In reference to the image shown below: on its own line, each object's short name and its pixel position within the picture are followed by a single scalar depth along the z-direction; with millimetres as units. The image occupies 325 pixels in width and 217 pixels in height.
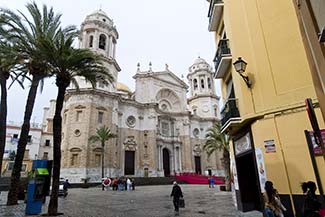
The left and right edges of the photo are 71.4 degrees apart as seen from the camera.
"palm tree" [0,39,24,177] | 12664
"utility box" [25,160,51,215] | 10023
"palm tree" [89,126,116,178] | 31086
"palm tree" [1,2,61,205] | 12898
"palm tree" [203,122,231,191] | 21264
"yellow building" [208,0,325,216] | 7109
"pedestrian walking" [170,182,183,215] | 10203
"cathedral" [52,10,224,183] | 32312
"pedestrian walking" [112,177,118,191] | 25828
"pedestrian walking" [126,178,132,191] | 25016
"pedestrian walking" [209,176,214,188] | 26966
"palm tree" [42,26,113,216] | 9883
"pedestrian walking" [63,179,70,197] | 17831
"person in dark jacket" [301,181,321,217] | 4156
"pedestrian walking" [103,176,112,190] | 25623
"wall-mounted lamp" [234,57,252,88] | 8672
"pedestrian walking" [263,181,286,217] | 4738
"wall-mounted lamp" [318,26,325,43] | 3294
